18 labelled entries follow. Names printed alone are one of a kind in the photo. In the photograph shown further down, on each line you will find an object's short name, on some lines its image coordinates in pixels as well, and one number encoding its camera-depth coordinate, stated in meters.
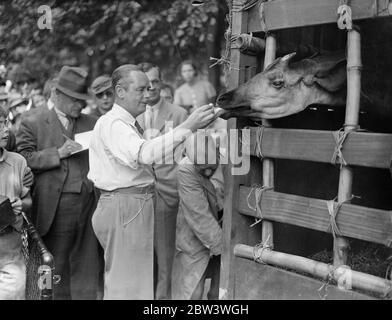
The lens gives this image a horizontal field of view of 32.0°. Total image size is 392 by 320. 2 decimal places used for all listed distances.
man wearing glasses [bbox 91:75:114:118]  6.48
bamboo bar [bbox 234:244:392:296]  3.36
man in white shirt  4.55
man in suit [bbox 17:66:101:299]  5.60
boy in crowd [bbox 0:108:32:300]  4.52
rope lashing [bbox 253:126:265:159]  4.13
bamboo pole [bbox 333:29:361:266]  3.60
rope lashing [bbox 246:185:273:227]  4.13
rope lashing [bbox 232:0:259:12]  4.25
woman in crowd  10.18
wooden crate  3.42
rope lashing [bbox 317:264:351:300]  3.59
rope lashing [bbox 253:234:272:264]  4.12
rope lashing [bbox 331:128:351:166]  3.55
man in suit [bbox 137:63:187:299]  5.92
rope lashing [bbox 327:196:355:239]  3.58
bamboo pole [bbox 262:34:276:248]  4.16
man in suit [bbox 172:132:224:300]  5.02
